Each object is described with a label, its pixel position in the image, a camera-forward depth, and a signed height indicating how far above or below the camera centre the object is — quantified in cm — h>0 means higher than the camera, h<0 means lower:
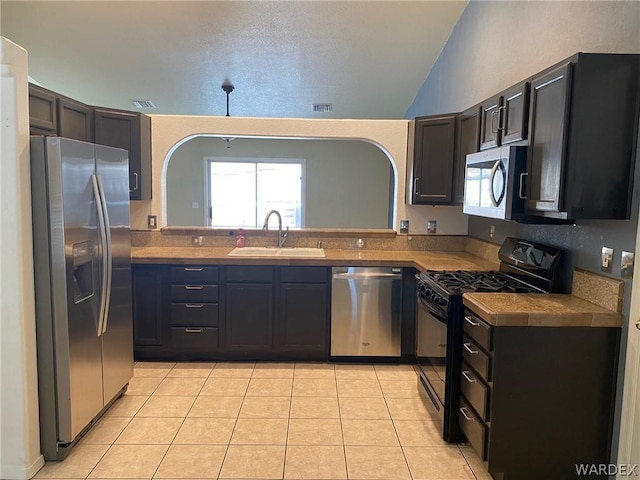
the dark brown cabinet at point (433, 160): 356 +37
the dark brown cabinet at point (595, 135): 188 +33
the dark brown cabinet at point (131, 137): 357 +51
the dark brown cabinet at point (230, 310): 353 -88
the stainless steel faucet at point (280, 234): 404 -30
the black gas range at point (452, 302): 242 -56
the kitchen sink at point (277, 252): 367 -43
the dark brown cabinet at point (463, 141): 310 +48
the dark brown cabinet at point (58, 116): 283 +58
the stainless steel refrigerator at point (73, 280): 214 -44
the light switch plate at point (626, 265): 192 -24
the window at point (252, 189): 816 +25
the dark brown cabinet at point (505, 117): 233 +53
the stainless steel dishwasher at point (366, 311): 354 -86
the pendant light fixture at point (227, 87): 530 +138
